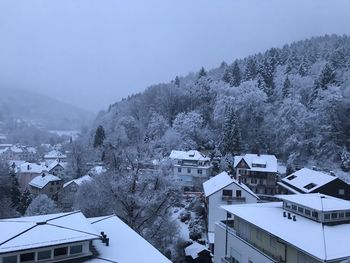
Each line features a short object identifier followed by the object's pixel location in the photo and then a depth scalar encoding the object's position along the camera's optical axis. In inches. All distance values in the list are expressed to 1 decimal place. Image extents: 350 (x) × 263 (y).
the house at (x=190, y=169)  1948.8
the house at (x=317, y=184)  1369.3
